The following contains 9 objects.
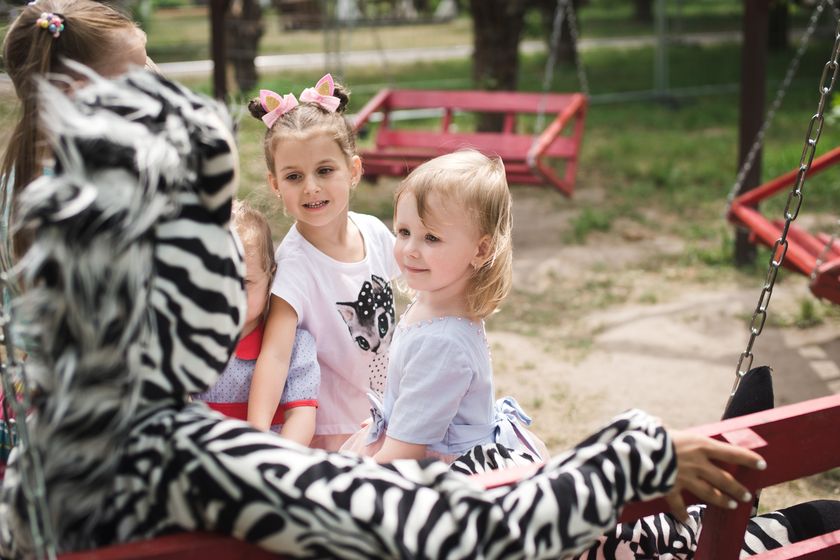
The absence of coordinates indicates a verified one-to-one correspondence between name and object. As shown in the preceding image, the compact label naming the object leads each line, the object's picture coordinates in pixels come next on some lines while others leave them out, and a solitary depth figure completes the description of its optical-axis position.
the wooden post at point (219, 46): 7.05
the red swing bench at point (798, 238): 3.69
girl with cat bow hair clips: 2.44
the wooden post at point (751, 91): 5.67
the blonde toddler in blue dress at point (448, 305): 2.06
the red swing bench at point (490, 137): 5.95
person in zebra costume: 1.31
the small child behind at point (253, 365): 2.41
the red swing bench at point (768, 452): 1.69
